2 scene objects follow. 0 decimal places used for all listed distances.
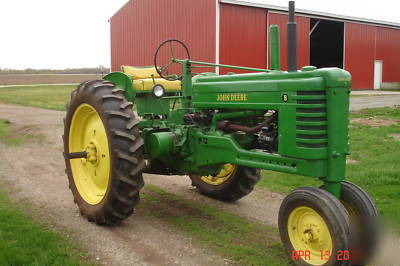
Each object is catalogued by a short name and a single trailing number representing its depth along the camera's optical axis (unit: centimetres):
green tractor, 324
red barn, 1820
